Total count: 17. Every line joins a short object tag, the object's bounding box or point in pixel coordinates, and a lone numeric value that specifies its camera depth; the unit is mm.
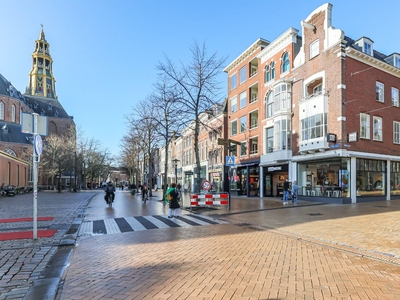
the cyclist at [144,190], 22452
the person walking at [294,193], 18802
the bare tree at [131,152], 34312
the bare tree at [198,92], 17938
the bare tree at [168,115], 18295
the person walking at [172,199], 12141
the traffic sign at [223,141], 16547
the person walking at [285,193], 18734
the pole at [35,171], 7329
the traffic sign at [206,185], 16114
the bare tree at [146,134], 27103
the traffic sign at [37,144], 7523
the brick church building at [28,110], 47431
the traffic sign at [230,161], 15367
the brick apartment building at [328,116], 19250
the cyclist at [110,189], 18984
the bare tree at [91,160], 51731
